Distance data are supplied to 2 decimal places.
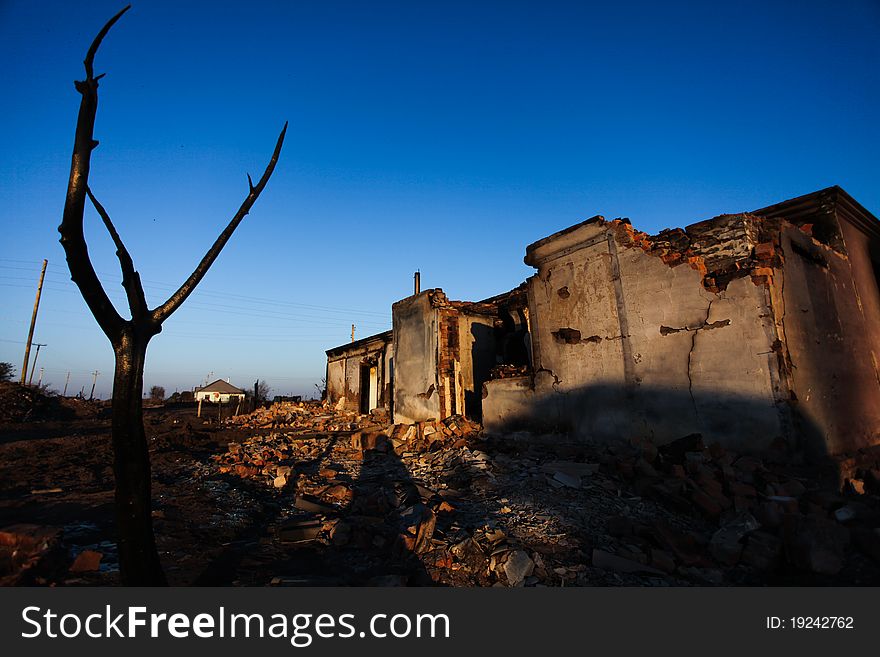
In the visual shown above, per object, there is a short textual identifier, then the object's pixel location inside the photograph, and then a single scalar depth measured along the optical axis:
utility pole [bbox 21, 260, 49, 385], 20.63
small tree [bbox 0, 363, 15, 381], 25.84
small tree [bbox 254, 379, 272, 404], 52.38
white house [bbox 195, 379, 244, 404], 49.99
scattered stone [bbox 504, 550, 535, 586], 3.02
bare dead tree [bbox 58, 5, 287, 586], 2.26
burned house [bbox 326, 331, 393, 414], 16.58
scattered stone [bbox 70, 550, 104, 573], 3.10
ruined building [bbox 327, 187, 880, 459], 5.42
